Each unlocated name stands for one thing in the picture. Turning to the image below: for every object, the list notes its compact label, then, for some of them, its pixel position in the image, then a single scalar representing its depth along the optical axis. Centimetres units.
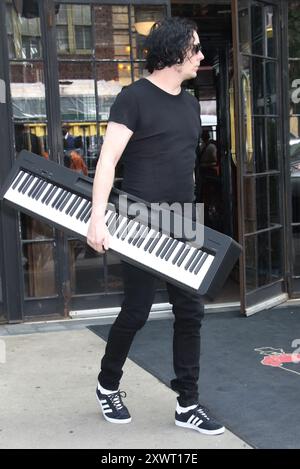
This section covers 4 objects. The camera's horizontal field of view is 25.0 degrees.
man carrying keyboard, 268
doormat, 299
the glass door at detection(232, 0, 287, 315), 477
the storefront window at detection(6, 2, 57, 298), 460
